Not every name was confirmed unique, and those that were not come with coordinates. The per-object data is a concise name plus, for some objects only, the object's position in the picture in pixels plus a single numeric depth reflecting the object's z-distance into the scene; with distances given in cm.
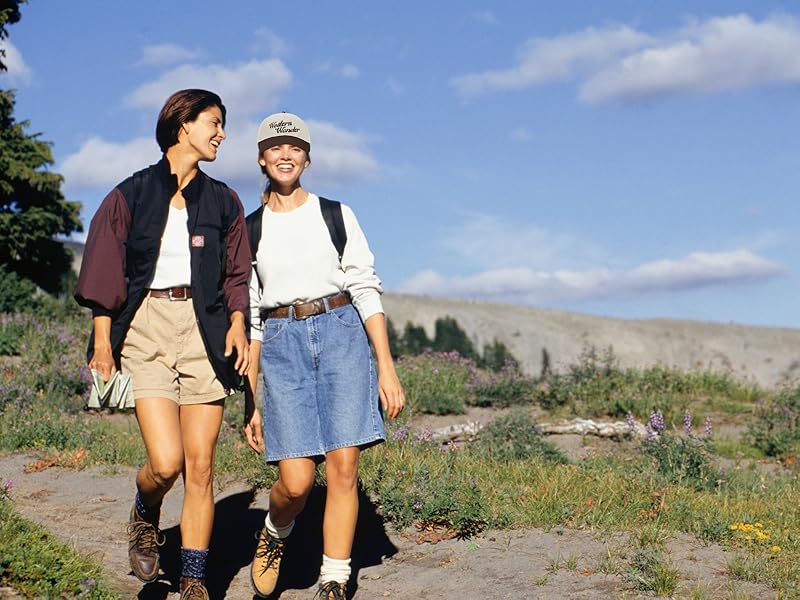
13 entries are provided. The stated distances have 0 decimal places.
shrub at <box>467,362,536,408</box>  1376
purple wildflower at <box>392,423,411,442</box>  859
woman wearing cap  500
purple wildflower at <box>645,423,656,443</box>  843
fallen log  1145
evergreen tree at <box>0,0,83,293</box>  2233
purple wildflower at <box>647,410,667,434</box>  809
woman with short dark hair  484
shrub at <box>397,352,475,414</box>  1295
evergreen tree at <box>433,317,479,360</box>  4447
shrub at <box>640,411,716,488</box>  782
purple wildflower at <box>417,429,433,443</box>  873
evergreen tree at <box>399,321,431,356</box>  4162
